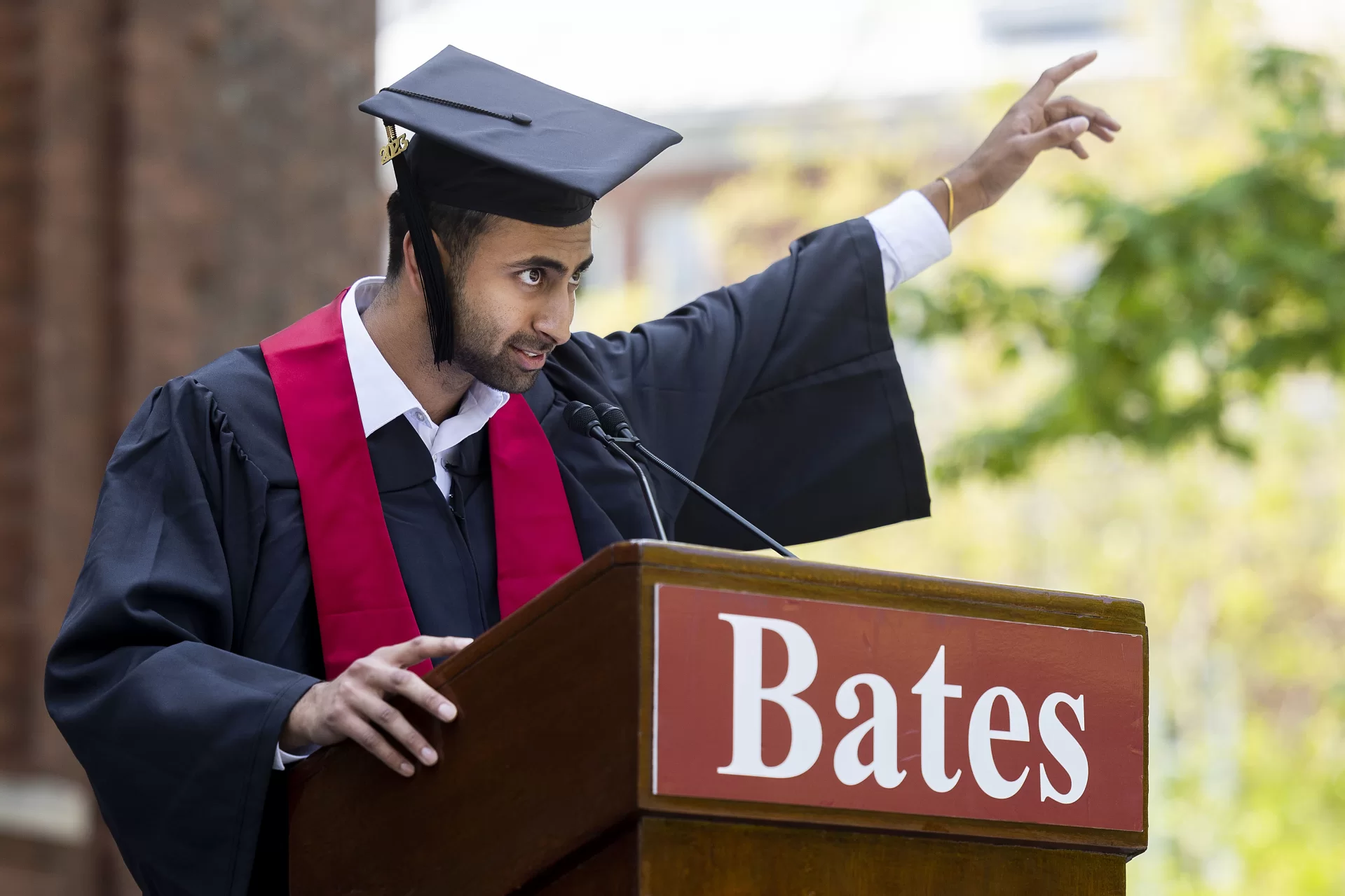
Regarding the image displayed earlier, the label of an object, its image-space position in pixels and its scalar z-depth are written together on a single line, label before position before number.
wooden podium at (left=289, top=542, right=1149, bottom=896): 3.34
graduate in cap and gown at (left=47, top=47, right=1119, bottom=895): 4.21
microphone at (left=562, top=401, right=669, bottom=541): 4.87
